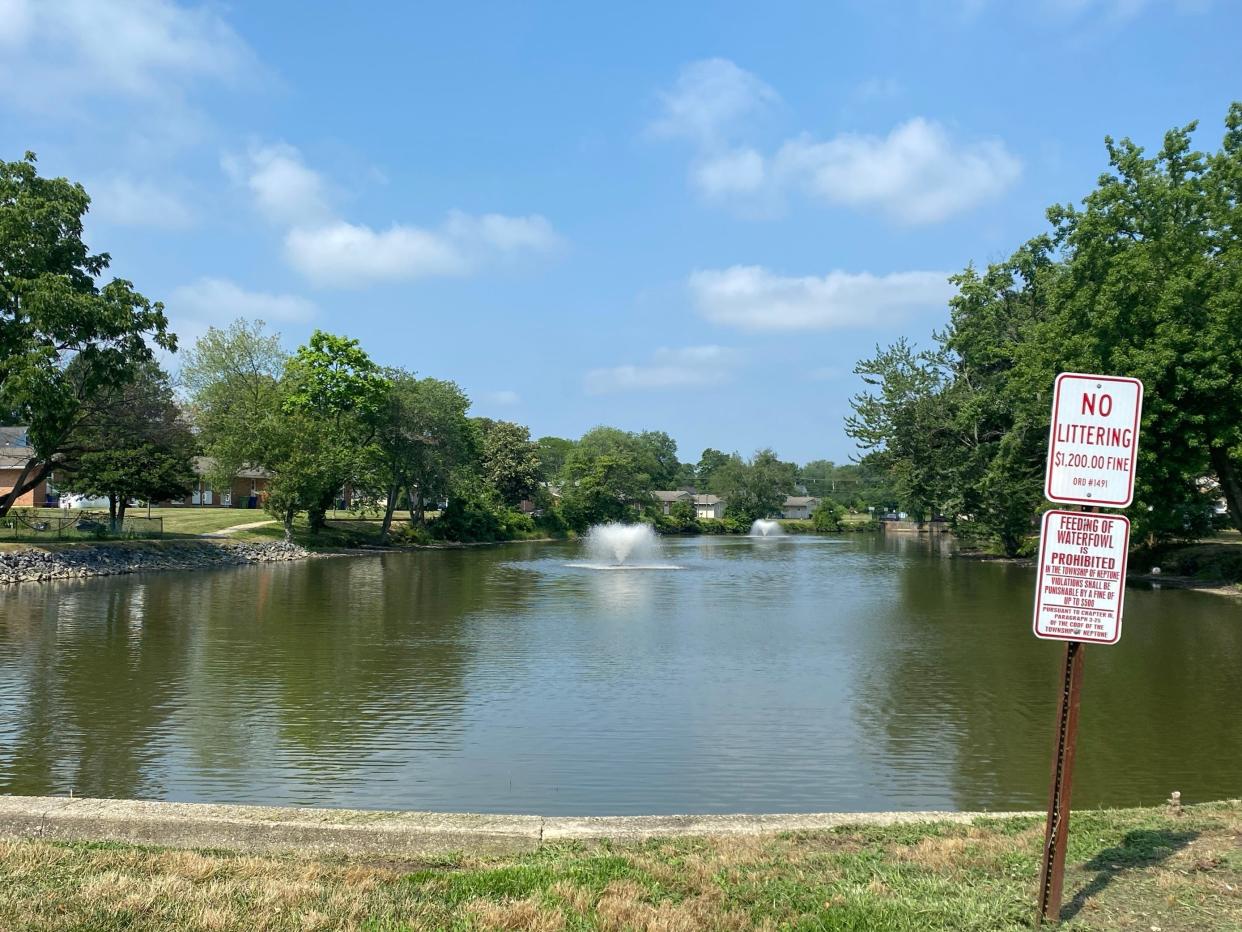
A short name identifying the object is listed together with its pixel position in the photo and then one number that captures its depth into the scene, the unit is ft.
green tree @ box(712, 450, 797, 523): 394.93
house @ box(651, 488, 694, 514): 344.51
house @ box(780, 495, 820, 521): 518.78
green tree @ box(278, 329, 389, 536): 171.63
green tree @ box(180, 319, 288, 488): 177.88
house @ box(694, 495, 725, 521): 483.92
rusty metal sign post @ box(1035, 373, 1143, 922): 16.85
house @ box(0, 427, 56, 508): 202.28
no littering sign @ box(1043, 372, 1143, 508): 16.84
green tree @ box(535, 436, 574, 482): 532.32
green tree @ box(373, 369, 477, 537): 205.46
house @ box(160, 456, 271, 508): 245.86
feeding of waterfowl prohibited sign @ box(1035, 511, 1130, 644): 16.97
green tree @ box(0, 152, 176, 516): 106.11
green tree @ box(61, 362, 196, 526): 133.28
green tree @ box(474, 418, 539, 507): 287.07
